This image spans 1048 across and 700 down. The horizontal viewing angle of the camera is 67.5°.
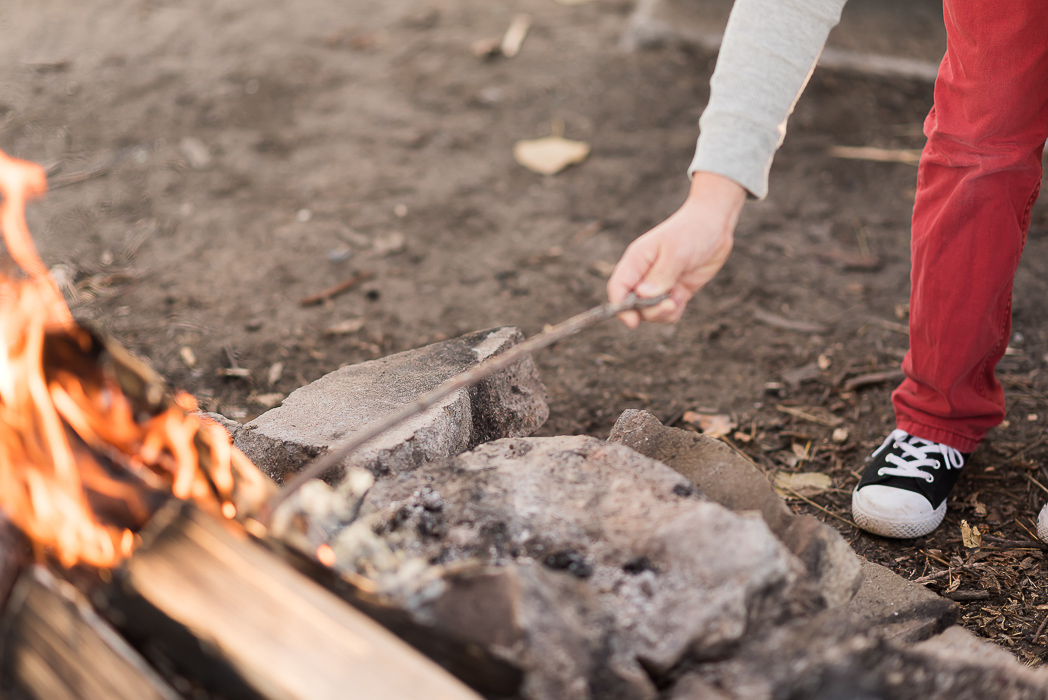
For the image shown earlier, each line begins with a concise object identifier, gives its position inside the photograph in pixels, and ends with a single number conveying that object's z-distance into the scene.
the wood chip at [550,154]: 3.94
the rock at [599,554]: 1.09
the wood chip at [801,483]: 2.29
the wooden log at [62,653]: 1.03
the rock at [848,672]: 1.04
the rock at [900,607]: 1.45
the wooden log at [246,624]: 0.98
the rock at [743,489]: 1.31
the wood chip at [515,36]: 4.86
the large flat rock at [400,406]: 1.61
